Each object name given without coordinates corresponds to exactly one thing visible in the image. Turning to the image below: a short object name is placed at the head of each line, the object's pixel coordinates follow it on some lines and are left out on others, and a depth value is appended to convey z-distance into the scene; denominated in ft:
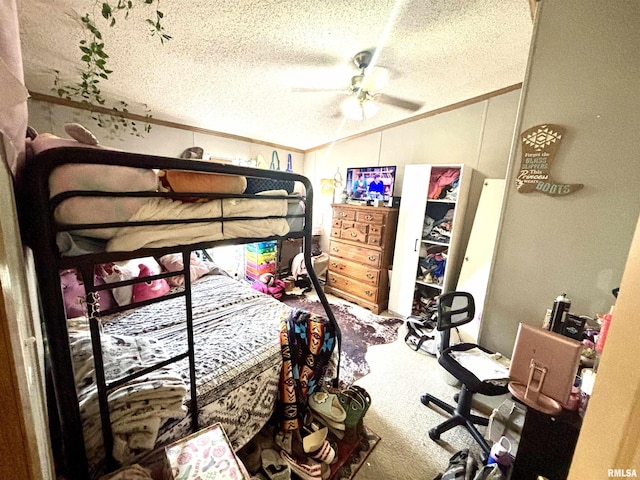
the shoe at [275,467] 4.14
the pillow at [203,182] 3.00
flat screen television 11.00
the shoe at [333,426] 5.05
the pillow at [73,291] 5.30
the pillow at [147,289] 6.45
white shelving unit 9.71
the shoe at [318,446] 4.61
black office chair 4.89
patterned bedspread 3.93
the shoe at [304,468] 4.31
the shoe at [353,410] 5.14
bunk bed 2.38
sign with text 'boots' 4.98
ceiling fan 6.61
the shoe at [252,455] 4.31
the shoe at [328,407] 5.05
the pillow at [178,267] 7.81
